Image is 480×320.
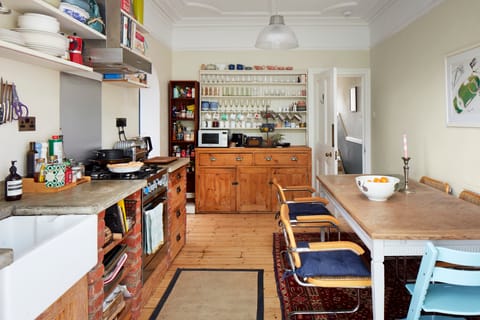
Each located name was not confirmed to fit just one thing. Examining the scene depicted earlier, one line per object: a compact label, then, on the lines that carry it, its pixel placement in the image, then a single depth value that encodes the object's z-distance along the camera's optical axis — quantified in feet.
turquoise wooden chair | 5.00
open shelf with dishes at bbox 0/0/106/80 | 6.20
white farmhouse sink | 3.52
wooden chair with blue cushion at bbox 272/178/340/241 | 9.23
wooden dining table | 6.11
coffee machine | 18.84
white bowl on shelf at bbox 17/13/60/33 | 6.65
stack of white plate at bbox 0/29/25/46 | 6.00
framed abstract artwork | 9.87
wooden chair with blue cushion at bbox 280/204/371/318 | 6.89
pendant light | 11.53
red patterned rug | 8.30
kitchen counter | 5.76
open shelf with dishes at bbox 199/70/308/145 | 18.88
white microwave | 18.15
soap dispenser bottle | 6.23
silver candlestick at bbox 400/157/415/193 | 9.82
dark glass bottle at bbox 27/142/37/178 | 7.48
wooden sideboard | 17.80
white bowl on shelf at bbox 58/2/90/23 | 7.76
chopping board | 11.71
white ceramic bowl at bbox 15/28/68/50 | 6.57
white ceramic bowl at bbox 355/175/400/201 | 8.39
